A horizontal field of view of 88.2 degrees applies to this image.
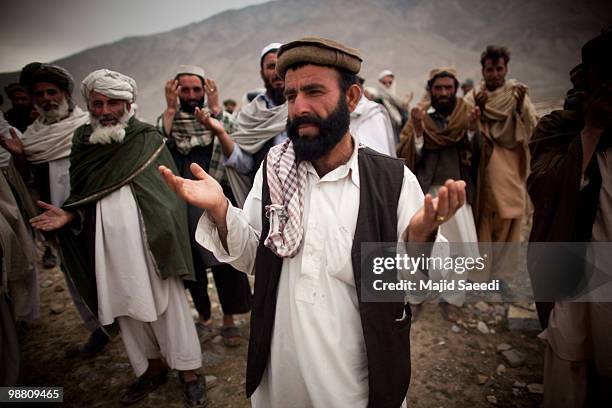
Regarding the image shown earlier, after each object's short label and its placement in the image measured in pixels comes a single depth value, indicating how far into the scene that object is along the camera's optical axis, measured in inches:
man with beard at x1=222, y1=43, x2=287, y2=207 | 119.5
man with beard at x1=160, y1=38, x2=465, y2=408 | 55.9
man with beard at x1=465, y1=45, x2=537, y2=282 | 144.8
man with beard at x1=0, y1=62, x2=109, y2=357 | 112.1
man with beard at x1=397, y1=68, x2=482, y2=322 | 134.5
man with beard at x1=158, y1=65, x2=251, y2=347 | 115.6
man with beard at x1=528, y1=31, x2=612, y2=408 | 69.7
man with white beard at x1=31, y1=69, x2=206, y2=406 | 92.6
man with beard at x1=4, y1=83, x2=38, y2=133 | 181.9
